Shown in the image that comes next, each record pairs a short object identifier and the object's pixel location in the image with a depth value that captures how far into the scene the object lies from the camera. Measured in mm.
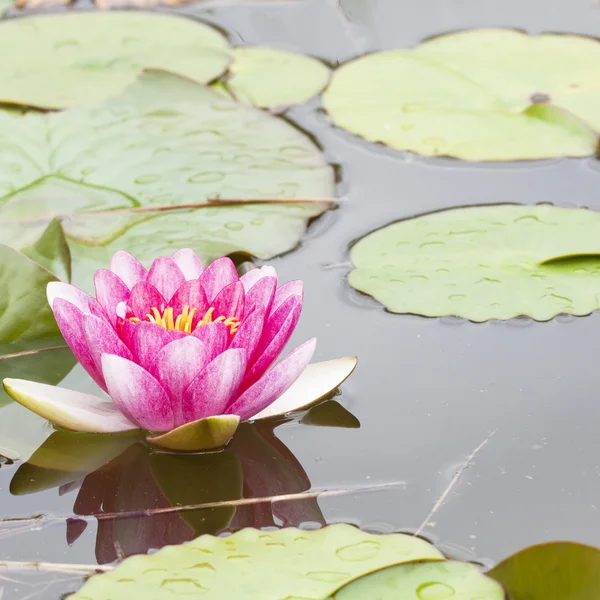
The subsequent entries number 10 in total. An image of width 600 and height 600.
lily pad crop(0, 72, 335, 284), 2855
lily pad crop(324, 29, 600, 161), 2936
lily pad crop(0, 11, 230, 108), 2978
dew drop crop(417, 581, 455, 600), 2609
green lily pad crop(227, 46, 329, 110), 2988
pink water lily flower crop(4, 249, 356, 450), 2722
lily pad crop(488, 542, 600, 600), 2590
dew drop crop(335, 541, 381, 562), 2688
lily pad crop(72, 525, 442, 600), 2636
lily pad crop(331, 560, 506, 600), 2600
